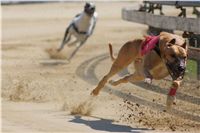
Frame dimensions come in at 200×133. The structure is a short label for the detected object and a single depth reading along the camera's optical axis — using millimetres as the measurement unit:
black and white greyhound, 24317
